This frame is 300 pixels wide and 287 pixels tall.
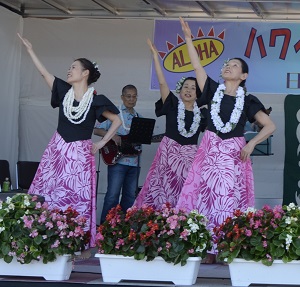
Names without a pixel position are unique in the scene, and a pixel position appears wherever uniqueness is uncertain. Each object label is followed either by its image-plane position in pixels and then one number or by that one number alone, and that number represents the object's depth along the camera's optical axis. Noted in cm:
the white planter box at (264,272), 483
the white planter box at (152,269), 498
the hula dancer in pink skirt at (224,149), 615
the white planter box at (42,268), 511
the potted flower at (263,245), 476
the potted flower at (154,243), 491
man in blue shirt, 852
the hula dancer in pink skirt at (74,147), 627
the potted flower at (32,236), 498
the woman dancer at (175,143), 735
